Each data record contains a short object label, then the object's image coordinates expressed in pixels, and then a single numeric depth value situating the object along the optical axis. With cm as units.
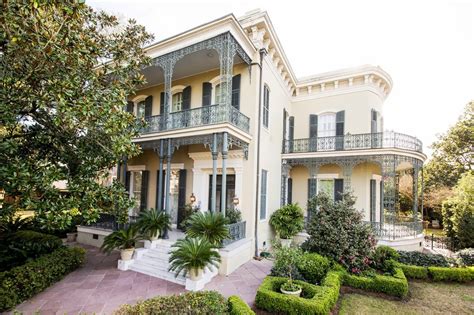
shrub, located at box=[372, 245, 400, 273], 785
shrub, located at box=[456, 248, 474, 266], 852
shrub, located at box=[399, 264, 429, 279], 780
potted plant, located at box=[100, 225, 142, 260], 770
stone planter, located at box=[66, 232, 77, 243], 1106
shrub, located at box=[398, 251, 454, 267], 831
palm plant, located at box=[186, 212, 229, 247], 714
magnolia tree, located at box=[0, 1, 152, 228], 409
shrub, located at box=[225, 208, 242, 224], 891
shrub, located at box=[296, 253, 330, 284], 671
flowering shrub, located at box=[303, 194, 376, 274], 745
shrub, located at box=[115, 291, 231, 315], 417
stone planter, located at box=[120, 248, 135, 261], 768
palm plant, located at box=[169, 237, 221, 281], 616
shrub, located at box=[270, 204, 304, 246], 1059
